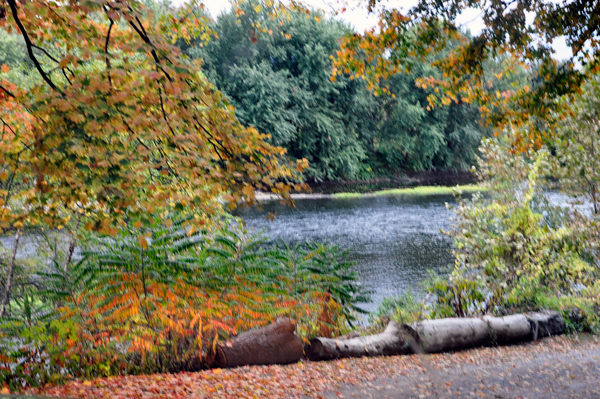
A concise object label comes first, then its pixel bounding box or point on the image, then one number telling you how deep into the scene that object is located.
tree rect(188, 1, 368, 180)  40.06
